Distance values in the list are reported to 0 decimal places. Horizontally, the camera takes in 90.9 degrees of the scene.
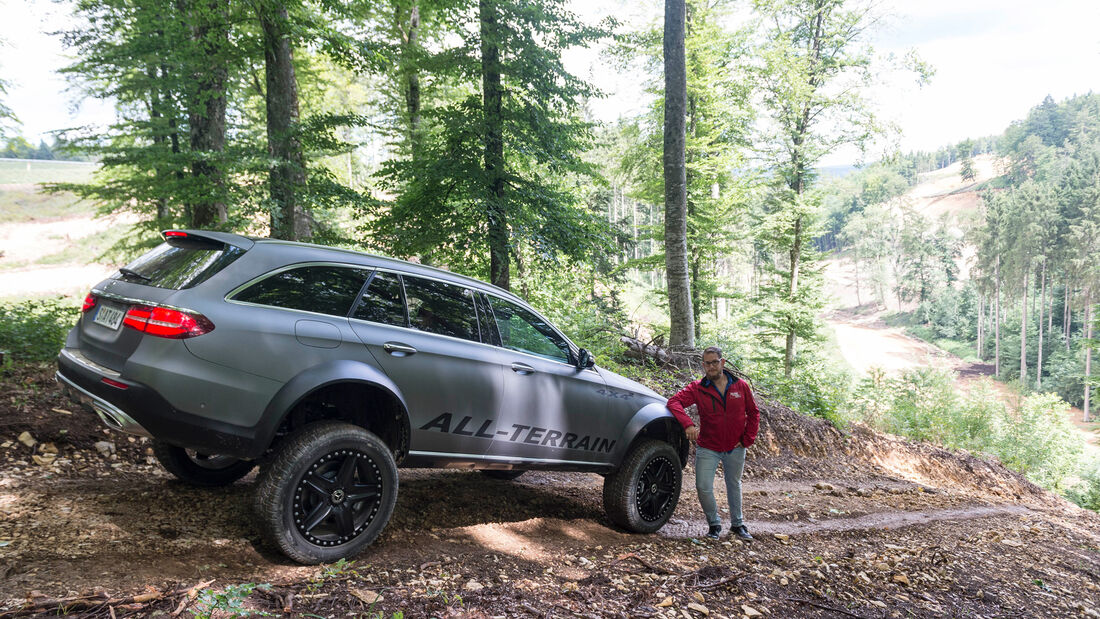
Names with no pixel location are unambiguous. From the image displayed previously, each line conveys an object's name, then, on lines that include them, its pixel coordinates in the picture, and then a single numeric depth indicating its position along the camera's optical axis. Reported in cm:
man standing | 506
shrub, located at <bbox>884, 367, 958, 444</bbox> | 1446
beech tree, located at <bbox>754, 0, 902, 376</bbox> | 1883
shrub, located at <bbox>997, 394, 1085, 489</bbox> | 2786
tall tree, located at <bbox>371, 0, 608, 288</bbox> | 834
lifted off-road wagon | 282
